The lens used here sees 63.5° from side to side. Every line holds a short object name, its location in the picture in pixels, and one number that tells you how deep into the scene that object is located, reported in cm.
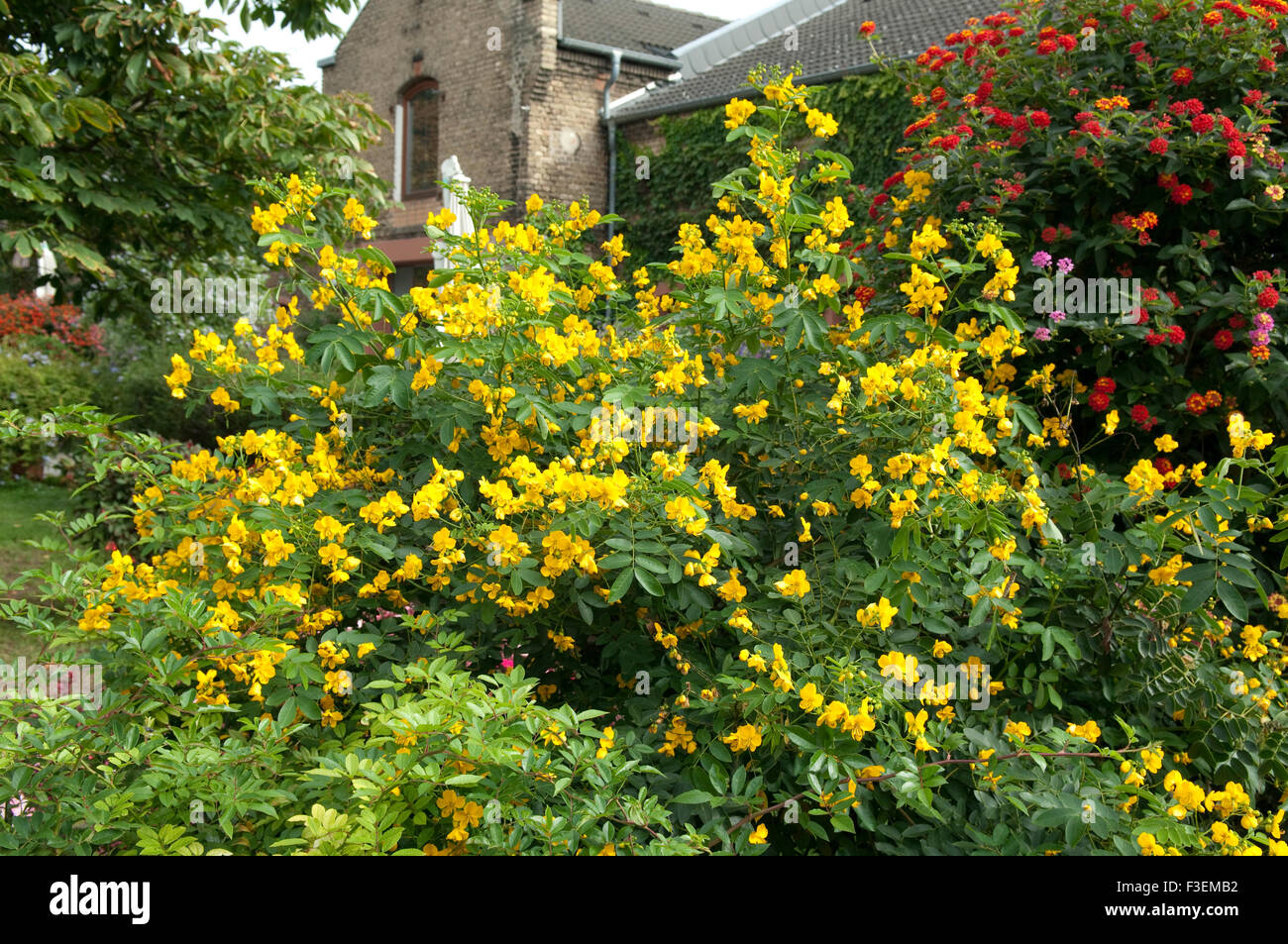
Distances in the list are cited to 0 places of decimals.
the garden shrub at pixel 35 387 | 1080
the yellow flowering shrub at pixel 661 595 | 220
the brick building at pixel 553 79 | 1662
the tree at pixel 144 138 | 609
